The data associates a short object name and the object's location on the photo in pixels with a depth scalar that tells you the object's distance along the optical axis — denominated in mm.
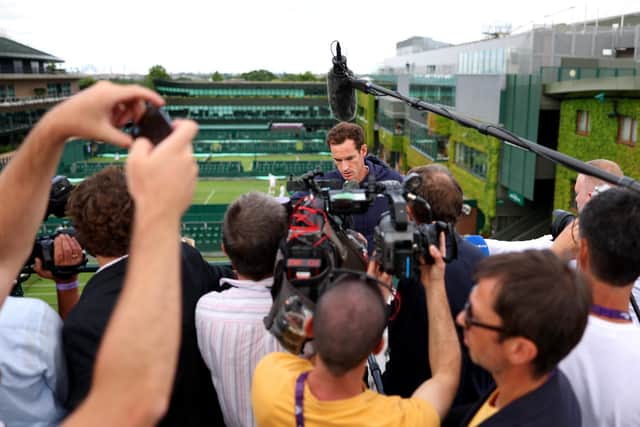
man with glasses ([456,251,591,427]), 1757
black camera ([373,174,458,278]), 2248
